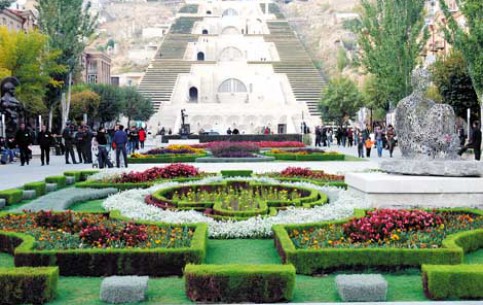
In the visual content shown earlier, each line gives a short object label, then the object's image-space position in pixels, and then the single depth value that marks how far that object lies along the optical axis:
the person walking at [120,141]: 25.57
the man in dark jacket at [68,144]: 29.27
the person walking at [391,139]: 33.56
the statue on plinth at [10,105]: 27.86
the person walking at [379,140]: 34.31
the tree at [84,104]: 59.16
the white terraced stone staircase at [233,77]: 77.31
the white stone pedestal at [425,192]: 12.85
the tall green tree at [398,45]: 37.62
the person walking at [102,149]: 25.00
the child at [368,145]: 33.97
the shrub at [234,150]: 31.44
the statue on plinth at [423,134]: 13.71
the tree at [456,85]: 38.25
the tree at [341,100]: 64.12
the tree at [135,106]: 71.56
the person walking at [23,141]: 27.51
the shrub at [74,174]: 20.98
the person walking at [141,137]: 45.20
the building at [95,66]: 96.77
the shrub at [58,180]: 19.42
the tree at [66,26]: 41.19
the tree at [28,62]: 39.16
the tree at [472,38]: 27.56
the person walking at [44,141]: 28.31
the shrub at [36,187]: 17.50
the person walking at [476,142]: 26.41
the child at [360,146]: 34.00
